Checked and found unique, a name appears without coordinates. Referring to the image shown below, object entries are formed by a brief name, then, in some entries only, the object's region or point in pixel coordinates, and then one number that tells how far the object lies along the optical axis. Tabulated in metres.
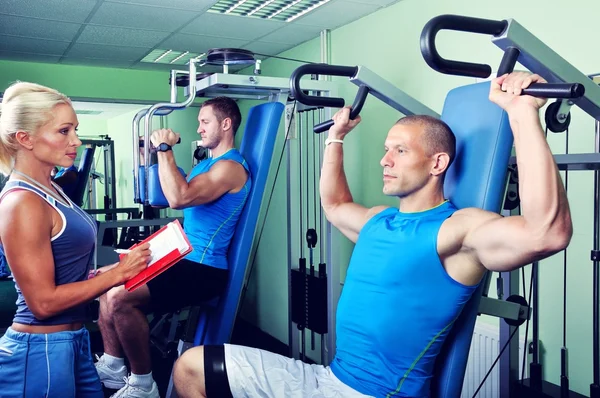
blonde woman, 1.26
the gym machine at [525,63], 1.14
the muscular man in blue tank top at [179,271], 2.29
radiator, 2.28
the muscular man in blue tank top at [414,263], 1.17
